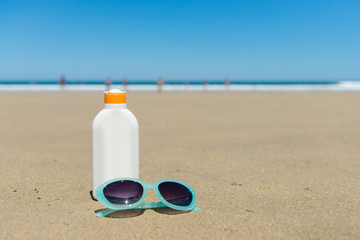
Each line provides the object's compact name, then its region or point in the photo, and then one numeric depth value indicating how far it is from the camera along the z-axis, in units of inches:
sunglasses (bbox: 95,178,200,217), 19.9
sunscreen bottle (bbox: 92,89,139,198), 21.0
